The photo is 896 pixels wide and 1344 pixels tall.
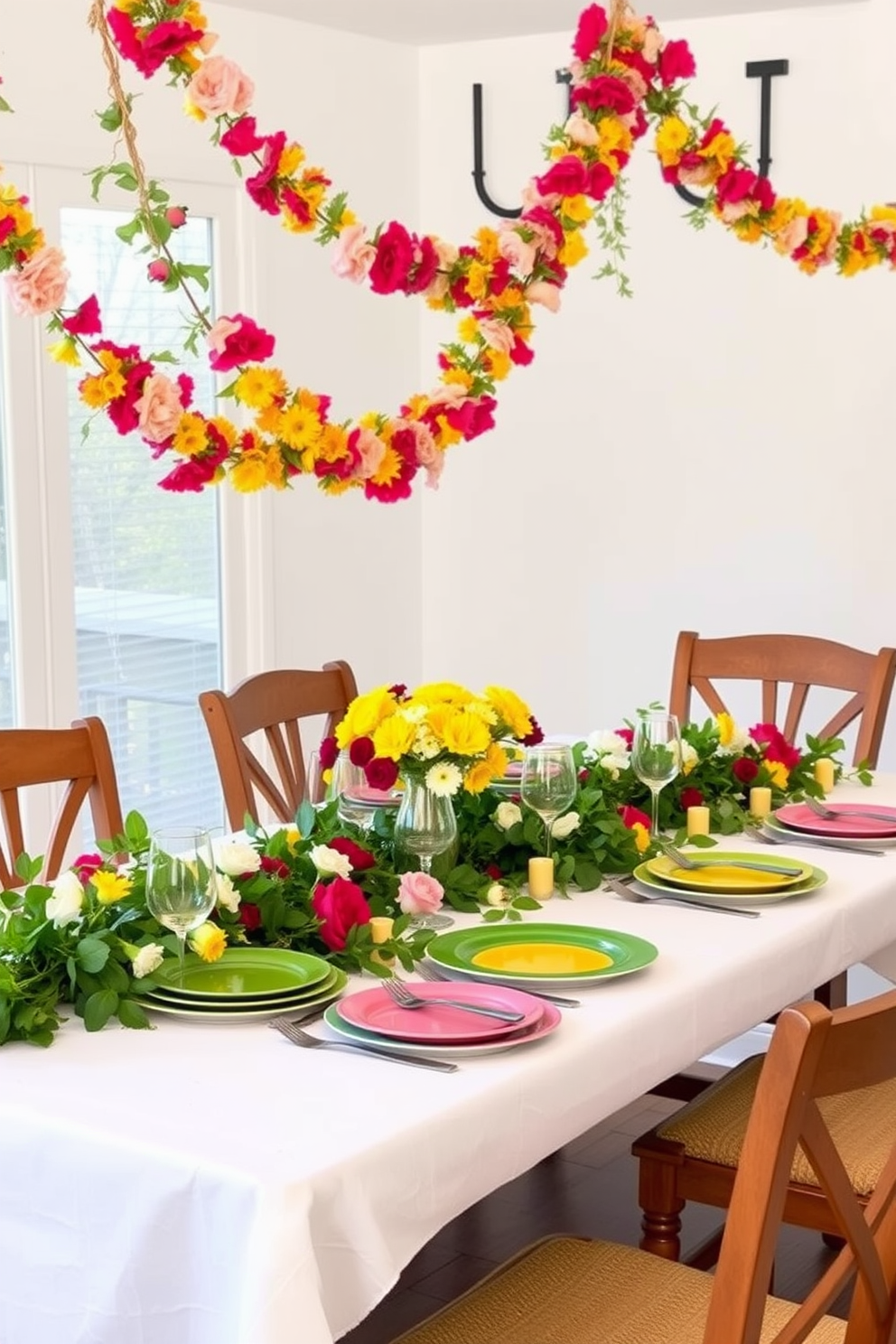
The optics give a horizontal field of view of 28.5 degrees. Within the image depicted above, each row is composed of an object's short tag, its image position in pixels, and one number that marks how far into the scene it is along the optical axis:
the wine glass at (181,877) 1.79
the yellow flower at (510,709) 2.32
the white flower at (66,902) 1.89
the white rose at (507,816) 2.43
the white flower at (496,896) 2.31
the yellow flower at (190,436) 2.30
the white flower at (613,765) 2.73
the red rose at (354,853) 2.20
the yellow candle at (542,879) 2.37
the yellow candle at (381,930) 2.06
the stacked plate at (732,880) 2.34
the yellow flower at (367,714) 2.27
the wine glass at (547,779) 2.30
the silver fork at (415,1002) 1.81
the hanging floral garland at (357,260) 2.18
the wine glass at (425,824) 2.22
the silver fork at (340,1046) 1.71
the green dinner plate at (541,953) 1.96
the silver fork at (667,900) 2.31
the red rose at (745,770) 2.84
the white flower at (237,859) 2.10
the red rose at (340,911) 2.01
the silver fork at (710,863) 2.43
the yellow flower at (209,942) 1.89
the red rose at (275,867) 2.18
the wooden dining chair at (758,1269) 1.38
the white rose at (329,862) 2.12
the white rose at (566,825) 2.43
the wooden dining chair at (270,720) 3.00
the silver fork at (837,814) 2.77
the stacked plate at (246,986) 1.85
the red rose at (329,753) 2.56
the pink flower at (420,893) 2.14
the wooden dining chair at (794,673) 3.36
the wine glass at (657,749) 2.49
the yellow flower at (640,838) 2.50
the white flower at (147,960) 1.86
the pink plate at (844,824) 2.65
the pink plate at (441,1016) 1.75
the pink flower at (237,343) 2.29
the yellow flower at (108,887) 1.96
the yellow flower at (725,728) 2.92
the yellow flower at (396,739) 2.19
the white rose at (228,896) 2.04
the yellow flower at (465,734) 2.19
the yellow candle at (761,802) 2.79
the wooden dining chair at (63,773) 2.63
